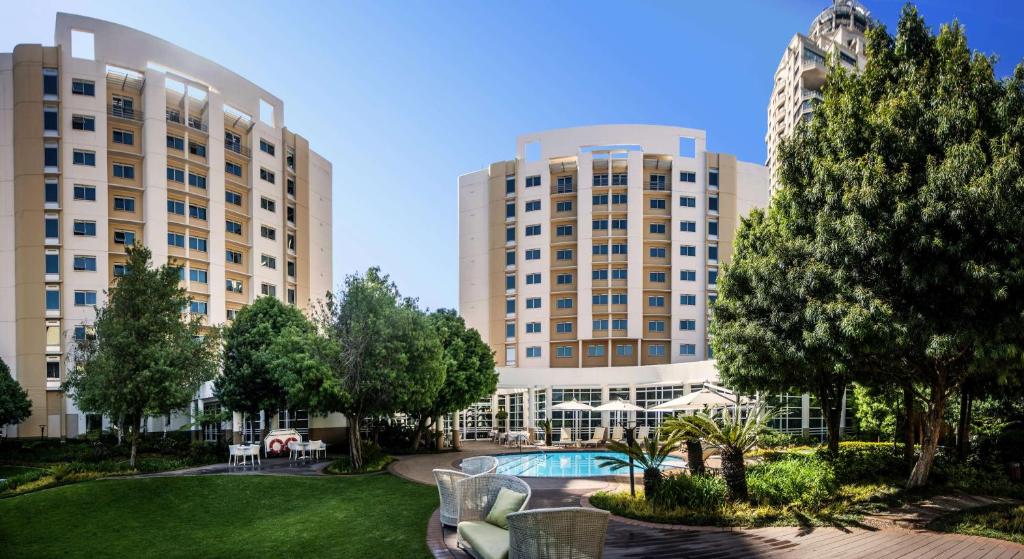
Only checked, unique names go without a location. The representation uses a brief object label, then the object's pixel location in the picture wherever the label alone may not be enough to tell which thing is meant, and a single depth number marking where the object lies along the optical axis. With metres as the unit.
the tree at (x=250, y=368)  25.95
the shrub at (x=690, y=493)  11.58
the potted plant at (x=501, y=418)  34.81
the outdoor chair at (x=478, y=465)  12.31
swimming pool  20.94
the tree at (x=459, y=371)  27.33
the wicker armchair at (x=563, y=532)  6.86
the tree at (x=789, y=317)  12.09
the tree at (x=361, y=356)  19.83
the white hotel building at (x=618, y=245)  51.41
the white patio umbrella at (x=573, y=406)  28.91
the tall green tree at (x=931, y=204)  10.81
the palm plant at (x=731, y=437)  12.04
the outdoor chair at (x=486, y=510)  8.20
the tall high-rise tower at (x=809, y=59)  79.00
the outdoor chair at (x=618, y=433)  31.92
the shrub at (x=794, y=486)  11.77
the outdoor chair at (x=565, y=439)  30.73
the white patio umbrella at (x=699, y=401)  22.11
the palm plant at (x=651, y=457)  12.49
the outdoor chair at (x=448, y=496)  10.73
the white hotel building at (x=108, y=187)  39.66
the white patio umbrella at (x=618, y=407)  27.44
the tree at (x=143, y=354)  21.34
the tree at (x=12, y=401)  33.34
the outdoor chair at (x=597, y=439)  30.24
